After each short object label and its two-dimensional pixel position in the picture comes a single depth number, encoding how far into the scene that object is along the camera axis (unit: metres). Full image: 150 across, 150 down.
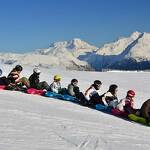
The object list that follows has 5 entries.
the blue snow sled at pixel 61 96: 20.44
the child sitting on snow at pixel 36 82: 22.02
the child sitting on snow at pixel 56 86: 21.50
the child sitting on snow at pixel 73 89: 20.77
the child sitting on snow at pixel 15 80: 21.58
